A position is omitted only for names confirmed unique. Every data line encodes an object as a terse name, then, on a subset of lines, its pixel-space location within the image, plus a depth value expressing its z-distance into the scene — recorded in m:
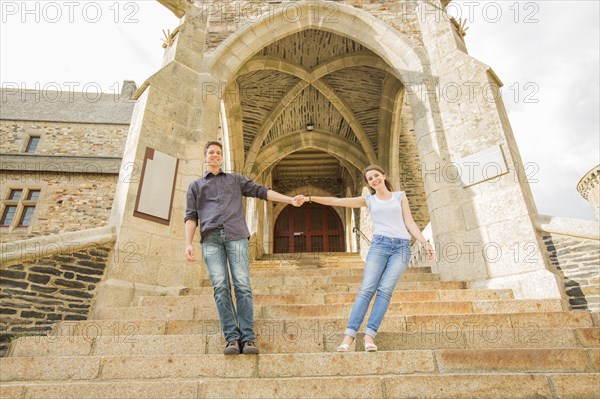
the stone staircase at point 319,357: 1.91
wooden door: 15.77
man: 2.25
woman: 2.27
